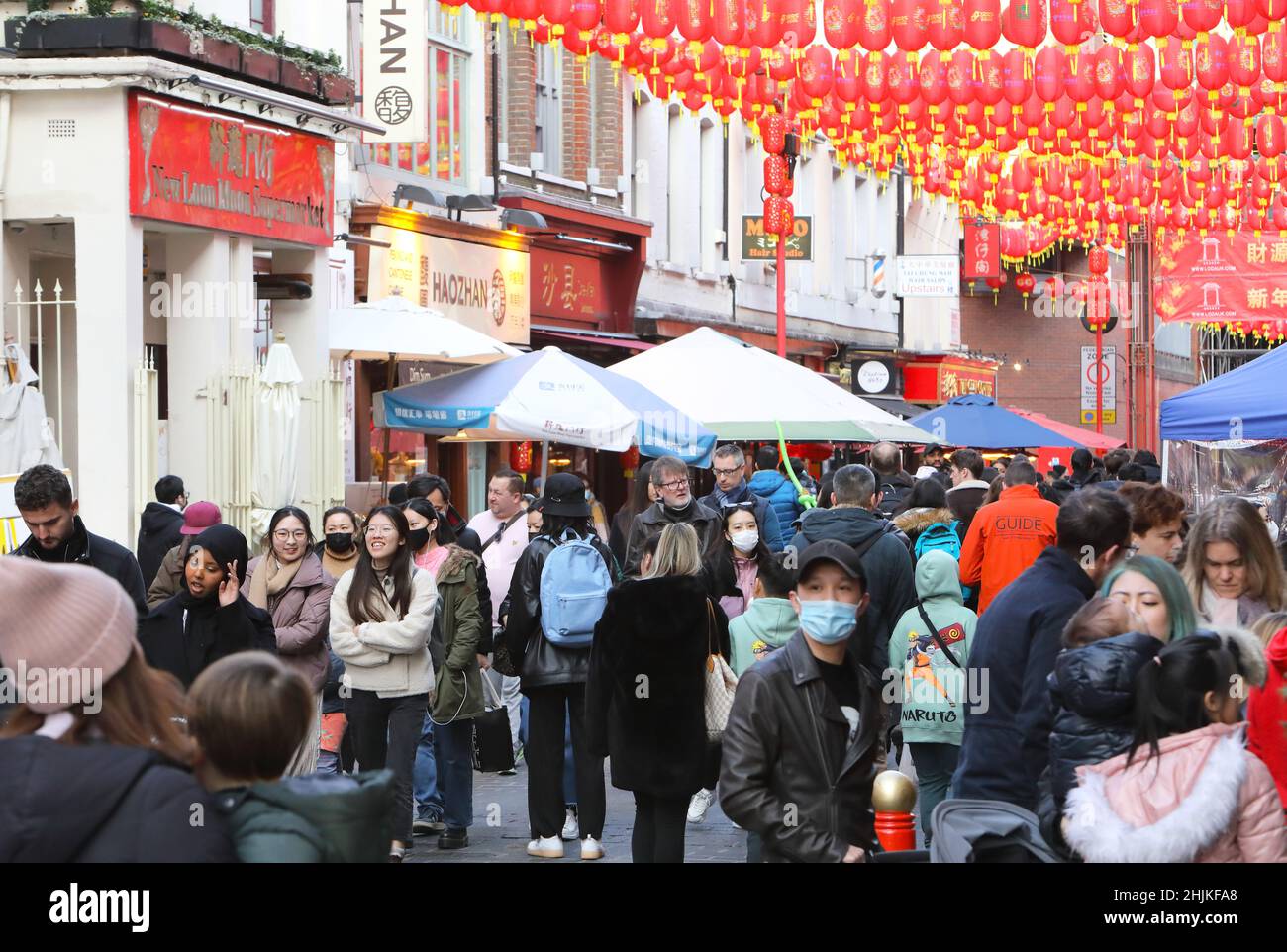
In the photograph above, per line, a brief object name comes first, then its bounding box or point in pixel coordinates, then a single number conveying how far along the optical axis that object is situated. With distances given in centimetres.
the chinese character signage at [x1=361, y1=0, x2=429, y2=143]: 1944
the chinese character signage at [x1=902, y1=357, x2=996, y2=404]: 4528
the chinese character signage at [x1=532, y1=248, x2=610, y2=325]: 2544
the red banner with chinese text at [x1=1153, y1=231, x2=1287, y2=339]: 3256
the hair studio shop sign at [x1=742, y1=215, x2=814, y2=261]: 2953
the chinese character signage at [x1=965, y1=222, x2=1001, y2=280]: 4703
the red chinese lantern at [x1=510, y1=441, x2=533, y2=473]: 2381
